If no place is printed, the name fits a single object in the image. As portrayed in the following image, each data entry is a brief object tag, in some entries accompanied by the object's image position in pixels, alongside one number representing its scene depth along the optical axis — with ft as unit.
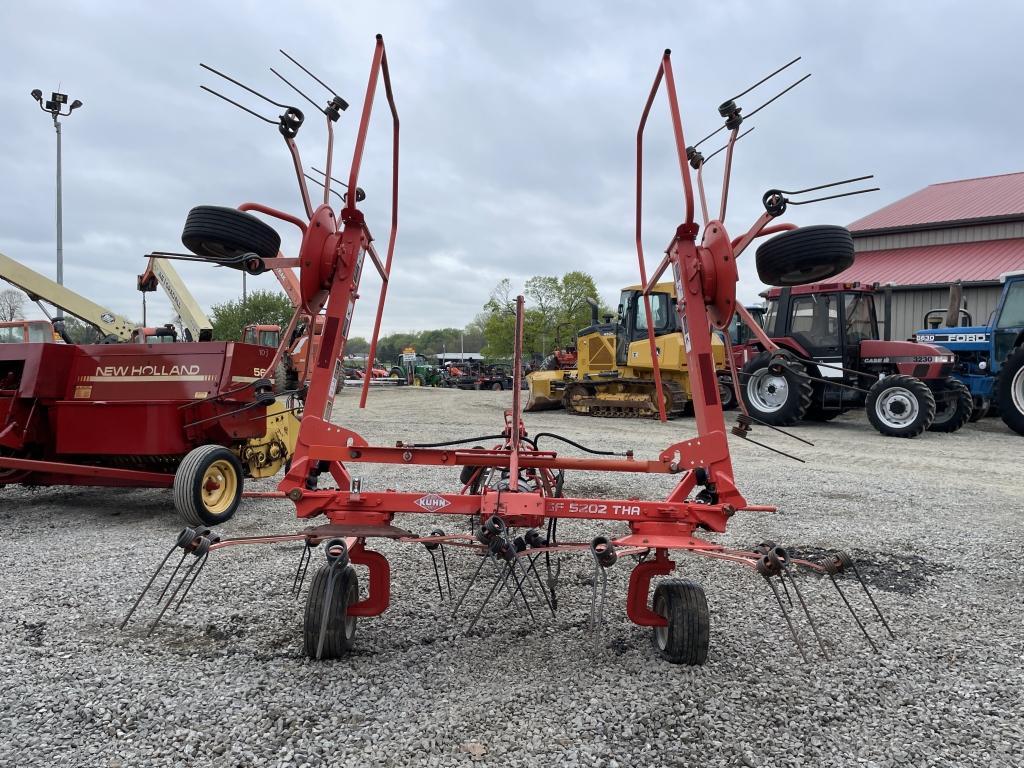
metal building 61.46
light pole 42.80
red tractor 34.73
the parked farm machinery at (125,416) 16.39
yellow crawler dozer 43.52
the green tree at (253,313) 123.03
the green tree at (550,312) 117.08
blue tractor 33.86
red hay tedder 8.39
